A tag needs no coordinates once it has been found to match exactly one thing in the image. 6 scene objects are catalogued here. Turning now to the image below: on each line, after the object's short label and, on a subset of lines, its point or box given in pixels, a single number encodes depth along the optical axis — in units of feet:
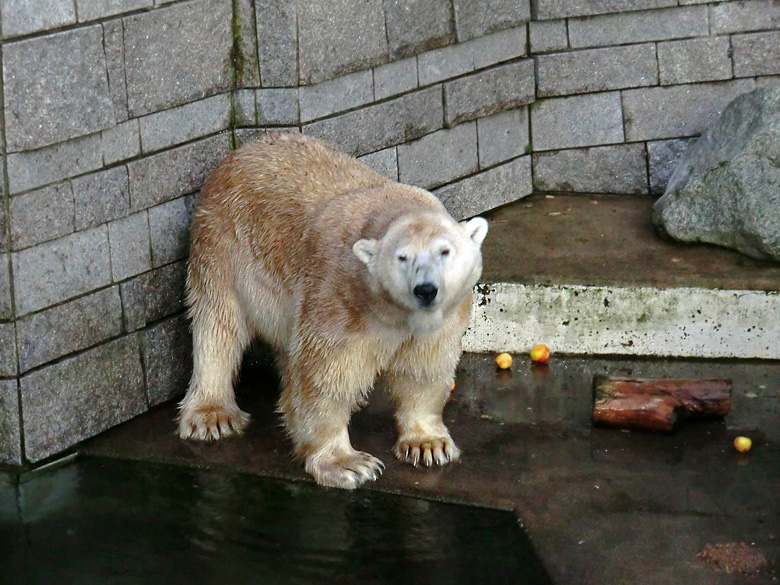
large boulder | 40.27
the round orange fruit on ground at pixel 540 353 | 40.14
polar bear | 29.60
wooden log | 34.83
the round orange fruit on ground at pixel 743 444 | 33.63
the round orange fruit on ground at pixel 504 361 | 39.95
